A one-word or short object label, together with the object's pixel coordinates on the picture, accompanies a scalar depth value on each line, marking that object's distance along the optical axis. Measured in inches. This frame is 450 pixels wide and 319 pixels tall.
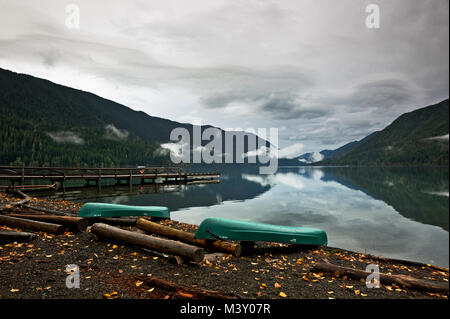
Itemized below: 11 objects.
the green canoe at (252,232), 348.2
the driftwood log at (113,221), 469.4
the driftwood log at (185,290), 202.4
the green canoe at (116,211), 464.4
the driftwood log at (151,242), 281.9
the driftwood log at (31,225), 389.1
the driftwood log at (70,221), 401.7
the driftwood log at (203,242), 338.6
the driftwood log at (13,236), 336.5
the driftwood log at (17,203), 520.1
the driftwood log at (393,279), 249.0
